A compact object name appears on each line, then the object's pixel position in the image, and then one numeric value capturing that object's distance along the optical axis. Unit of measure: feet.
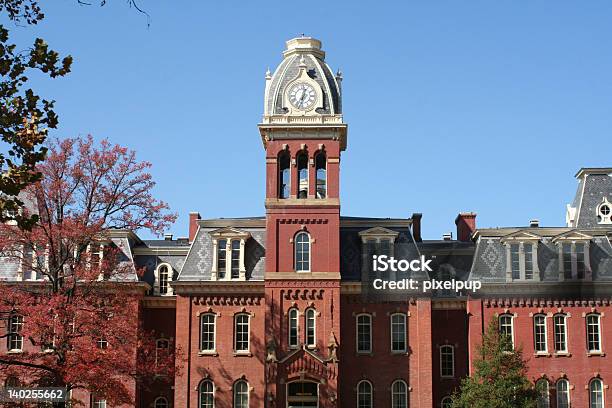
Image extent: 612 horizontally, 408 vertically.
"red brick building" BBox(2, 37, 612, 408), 151.84
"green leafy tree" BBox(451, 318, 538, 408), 139.33
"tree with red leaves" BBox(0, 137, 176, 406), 117.50
